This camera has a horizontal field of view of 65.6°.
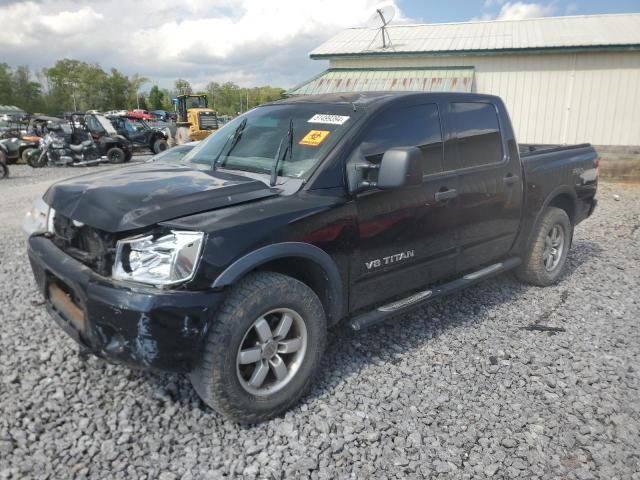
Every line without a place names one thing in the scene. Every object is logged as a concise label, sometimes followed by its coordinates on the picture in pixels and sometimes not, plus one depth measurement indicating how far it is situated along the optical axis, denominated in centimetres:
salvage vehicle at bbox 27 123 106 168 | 1718
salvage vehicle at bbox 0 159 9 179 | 1467
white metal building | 1376
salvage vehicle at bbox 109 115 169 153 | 2106
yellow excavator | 2456
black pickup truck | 251
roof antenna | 1664
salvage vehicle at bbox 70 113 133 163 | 1797
